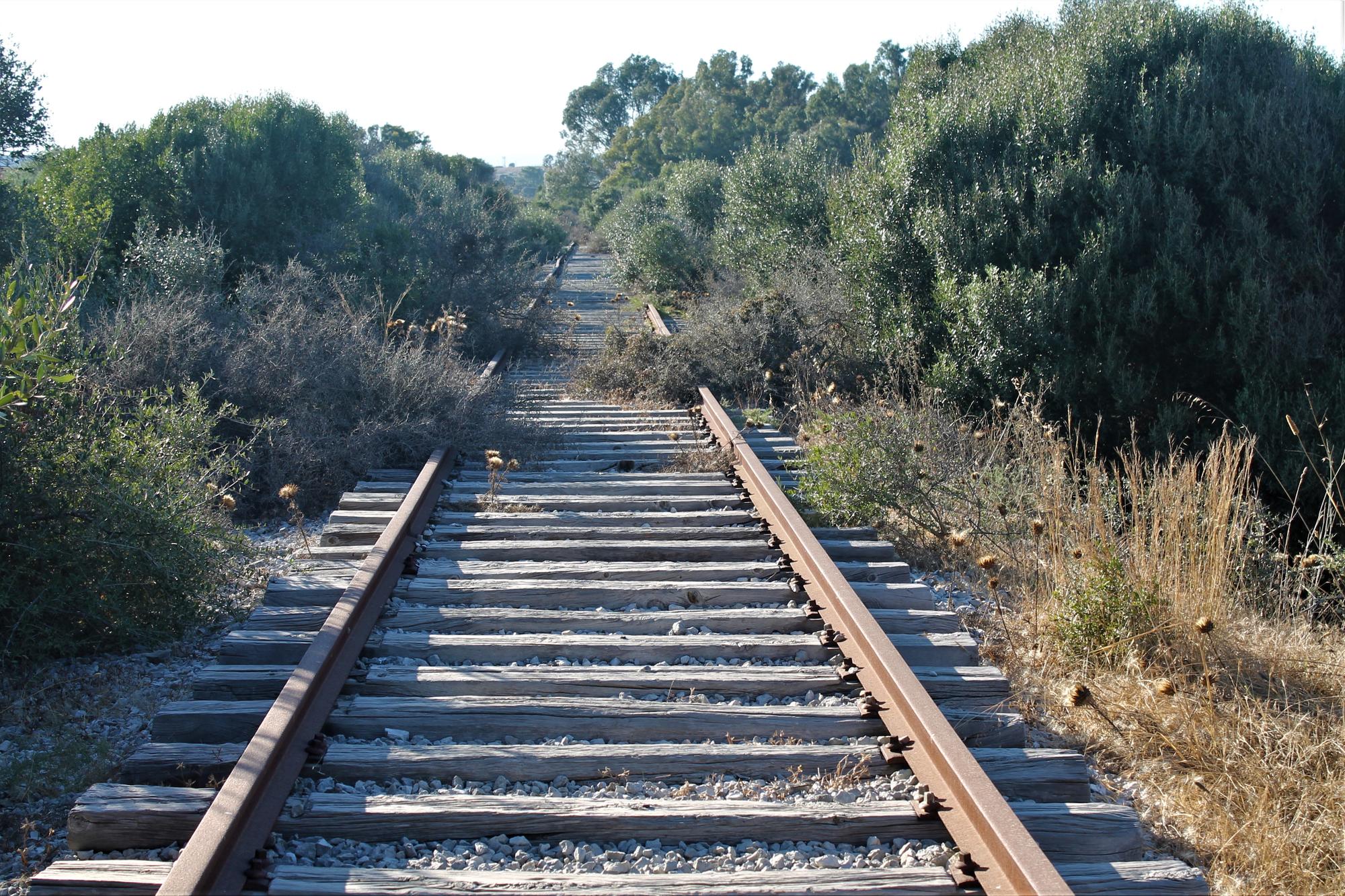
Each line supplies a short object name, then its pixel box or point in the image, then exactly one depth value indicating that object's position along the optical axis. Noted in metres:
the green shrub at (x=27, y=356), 4.38
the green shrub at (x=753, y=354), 10.41
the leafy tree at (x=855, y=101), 43.47
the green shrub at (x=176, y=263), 10.75
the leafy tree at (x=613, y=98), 80.12
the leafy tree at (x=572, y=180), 64.62
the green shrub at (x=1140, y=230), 9.39
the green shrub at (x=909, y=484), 6.23
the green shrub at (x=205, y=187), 14.03
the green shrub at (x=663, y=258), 20.61
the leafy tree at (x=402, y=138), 48.72
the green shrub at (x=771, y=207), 16.67
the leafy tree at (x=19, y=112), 18.11
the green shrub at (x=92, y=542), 4.61
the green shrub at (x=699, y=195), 25.66
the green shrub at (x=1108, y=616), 4.66
